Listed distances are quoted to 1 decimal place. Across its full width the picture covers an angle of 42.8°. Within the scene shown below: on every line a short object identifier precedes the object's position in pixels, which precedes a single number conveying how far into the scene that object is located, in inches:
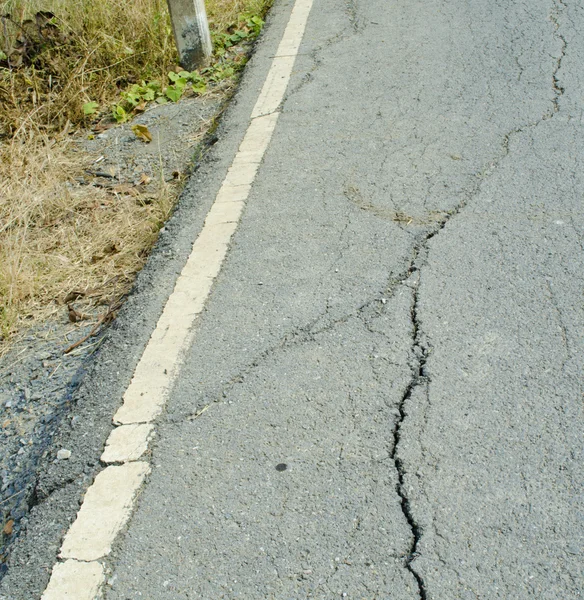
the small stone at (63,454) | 91.4
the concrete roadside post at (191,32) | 195.6
